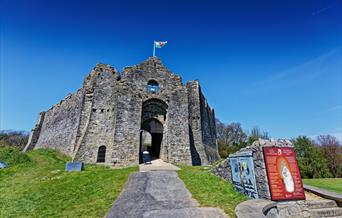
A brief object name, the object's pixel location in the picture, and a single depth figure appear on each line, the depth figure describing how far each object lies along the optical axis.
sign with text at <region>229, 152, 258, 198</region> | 6.43
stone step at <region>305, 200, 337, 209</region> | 6.61
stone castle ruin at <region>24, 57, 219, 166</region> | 15.59
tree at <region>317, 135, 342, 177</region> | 19.14
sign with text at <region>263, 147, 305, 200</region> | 5.85
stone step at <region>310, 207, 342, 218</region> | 6.37
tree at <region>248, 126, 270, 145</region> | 38.07
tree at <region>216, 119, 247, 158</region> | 43.25
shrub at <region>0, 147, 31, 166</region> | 14.38
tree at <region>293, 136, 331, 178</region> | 16.73
